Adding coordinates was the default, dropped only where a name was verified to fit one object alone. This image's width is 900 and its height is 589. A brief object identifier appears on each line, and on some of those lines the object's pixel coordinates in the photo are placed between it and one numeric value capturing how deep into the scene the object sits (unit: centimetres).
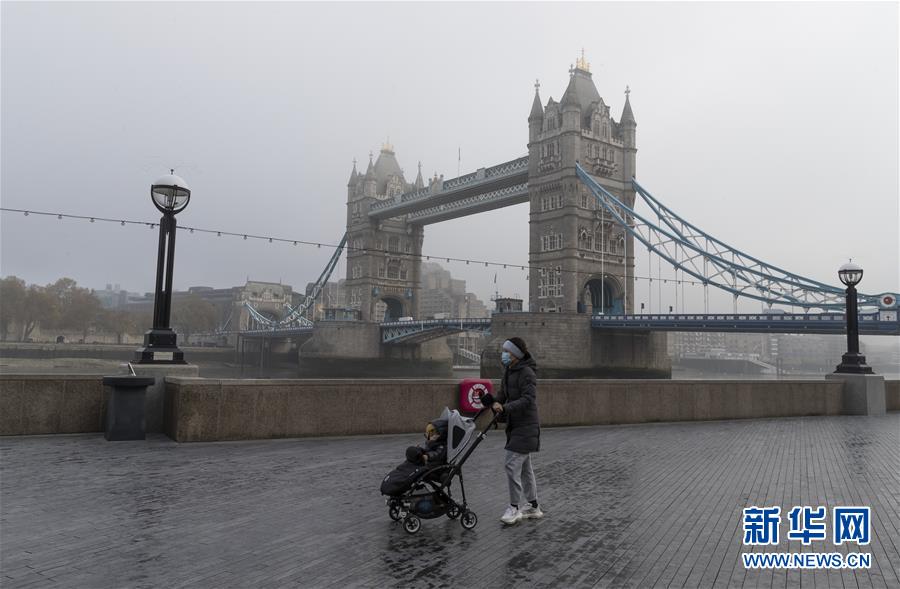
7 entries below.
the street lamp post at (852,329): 1619
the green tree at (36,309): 8106
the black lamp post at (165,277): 989
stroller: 495
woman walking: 524
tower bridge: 4494
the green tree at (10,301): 7900
